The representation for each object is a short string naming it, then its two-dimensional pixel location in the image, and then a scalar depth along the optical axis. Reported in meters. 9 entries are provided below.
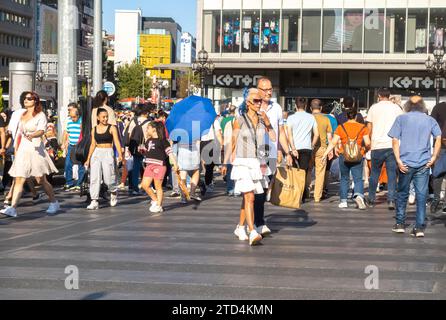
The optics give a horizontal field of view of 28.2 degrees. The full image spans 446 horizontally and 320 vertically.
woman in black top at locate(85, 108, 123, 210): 15.02
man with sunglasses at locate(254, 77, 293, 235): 11.17
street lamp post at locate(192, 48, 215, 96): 44.62
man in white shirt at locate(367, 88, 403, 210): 15.27
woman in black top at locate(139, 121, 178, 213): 15.03
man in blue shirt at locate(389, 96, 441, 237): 11.64
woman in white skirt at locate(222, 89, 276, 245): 10.72
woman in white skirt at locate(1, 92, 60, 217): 13.62
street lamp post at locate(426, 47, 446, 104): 42.47
